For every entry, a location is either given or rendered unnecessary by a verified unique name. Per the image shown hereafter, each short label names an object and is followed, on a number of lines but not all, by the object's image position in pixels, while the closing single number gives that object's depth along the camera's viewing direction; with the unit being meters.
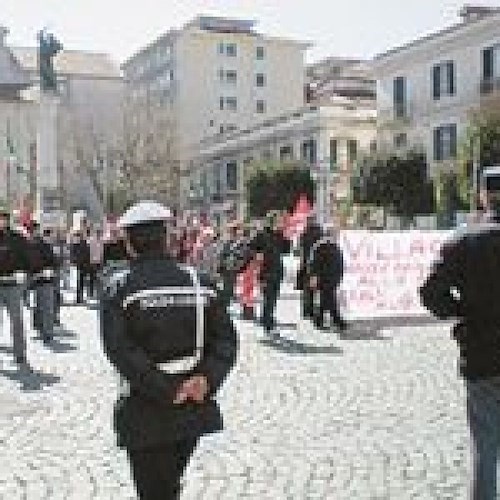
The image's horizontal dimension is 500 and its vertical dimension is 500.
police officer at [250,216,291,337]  17.36
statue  50.94
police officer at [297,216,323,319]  17.41
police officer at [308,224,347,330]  17.34
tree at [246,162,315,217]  68.12
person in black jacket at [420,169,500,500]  5.29
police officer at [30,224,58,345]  15.81
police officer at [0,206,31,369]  13.05
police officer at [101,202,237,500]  4.92
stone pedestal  52.06
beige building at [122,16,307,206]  100.44
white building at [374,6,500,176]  55.12
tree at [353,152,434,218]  55.88
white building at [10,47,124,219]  77.25
